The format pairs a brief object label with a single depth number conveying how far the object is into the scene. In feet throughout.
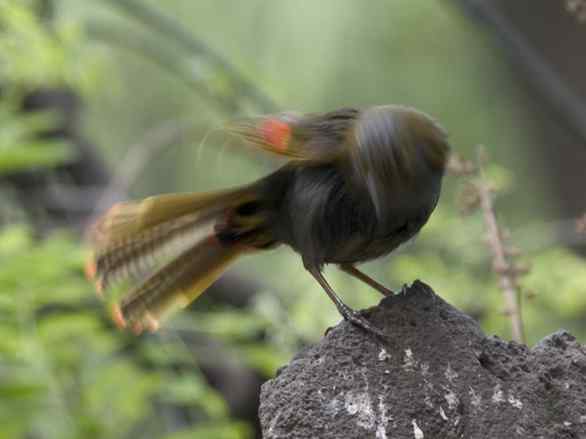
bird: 16.51
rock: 14.90
